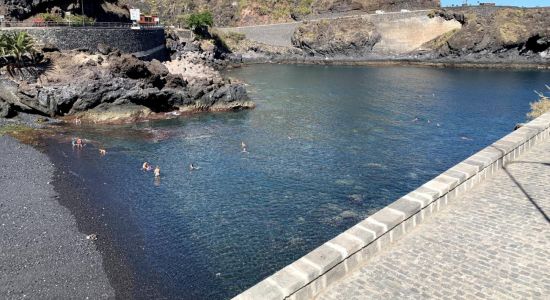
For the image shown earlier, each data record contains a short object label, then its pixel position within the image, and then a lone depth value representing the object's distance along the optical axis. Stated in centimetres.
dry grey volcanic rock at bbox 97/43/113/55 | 5284
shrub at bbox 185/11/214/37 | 10912
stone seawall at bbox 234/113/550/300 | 931
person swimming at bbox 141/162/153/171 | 3106
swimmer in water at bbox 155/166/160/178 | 2973
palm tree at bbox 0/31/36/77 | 4403
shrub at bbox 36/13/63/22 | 6129
